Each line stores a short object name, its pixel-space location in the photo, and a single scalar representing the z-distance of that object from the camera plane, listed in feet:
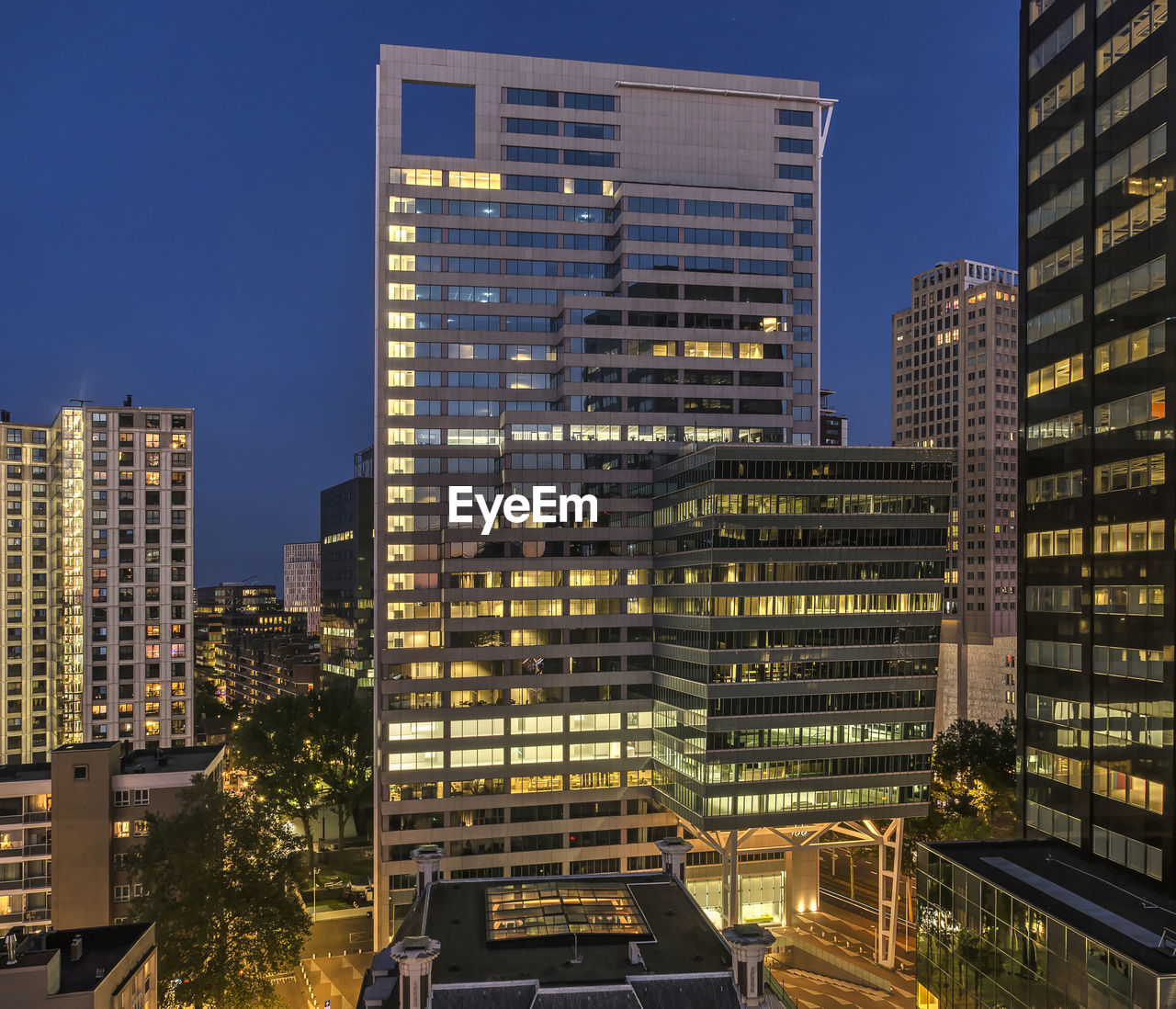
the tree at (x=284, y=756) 337.93
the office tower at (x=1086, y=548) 159.02
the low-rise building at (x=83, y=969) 135.95
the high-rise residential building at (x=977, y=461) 530.68
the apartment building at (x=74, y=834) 237.86
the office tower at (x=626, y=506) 262.47
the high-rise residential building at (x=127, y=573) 402.52
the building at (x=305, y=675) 609.42
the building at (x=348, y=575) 499.51
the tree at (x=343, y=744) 349.82
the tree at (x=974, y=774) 324.19
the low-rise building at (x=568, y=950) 135.54
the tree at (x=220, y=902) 184.75
